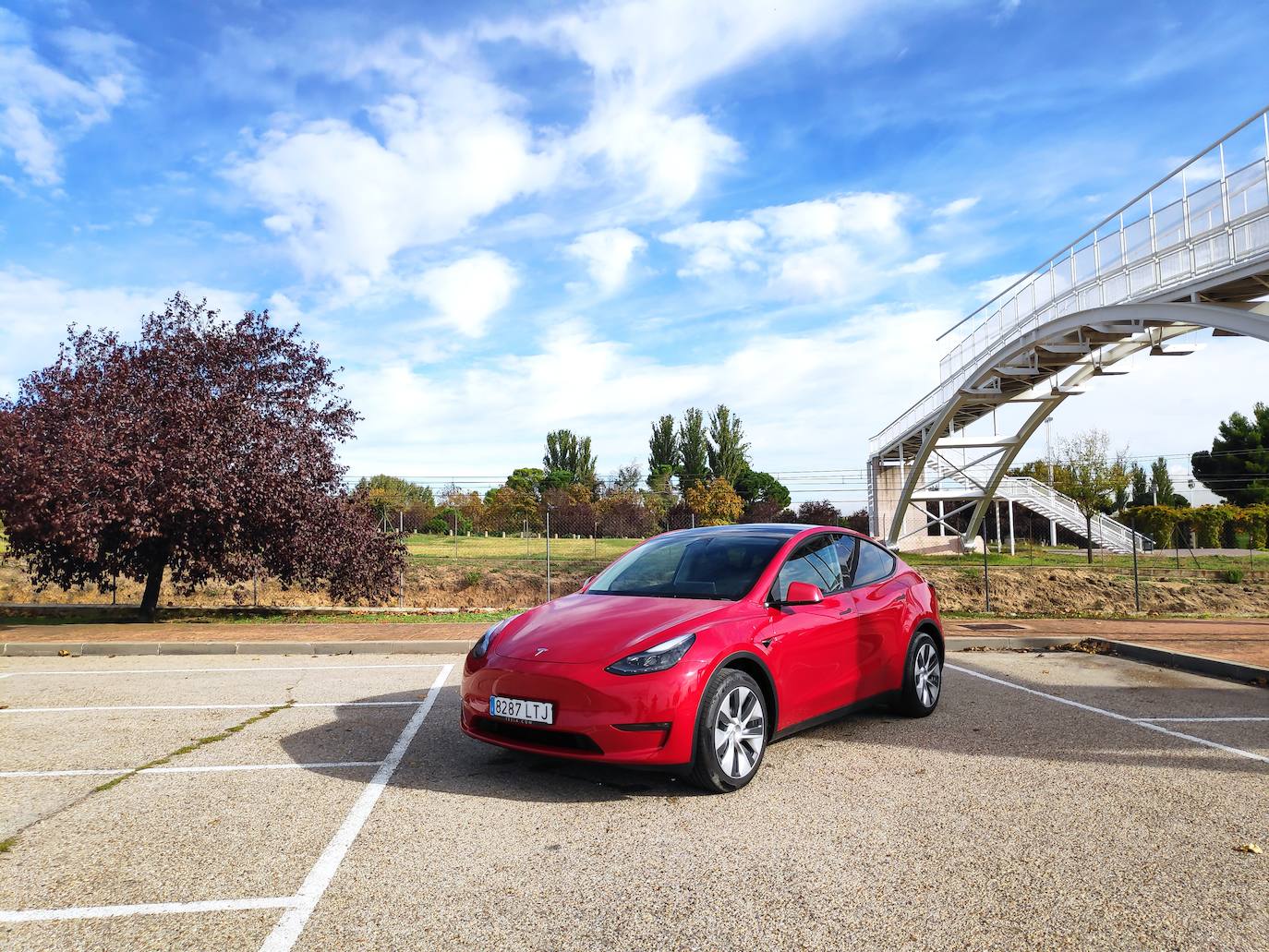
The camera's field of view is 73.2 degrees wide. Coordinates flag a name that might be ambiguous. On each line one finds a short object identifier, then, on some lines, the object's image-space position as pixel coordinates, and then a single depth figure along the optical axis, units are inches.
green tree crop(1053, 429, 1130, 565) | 1491.1
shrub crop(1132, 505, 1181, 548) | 1469.0
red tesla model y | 173.2
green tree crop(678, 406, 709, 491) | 2832.2
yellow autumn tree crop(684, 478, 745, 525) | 1419.8
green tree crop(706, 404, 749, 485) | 2711.6
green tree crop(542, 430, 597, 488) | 3176.7
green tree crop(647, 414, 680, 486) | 2923.2
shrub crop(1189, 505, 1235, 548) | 1457.9
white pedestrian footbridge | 642.2
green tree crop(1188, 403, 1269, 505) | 1932.8
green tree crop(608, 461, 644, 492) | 1605.6
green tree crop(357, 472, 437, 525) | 1110.4
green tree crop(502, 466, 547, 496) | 2861.2
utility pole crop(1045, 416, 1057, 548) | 1642.5
